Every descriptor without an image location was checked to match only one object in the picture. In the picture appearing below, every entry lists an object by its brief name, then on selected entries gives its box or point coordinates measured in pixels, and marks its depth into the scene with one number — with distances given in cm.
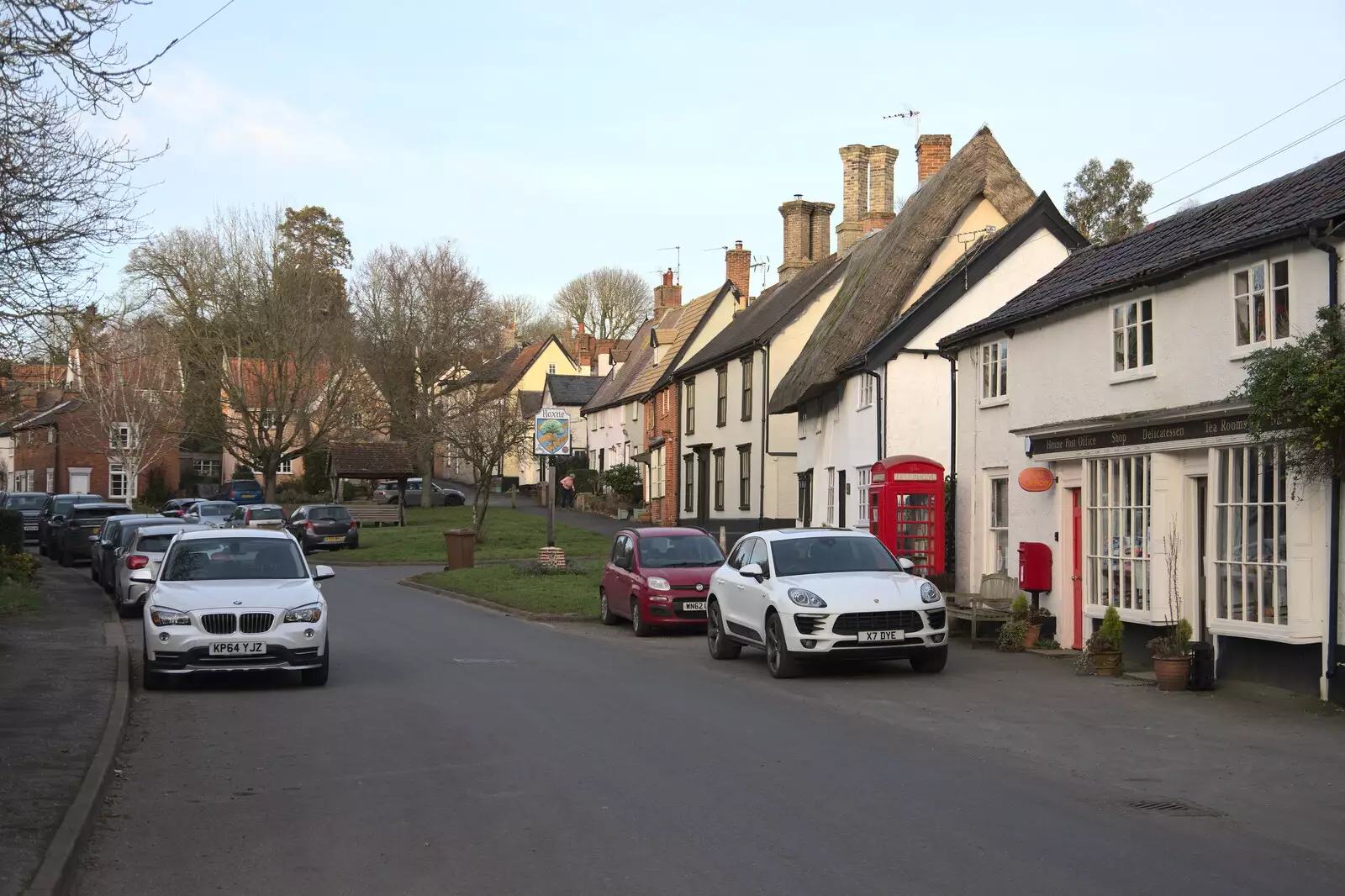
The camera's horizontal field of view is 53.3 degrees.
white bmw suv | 1409
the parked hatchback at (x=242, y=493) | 6375
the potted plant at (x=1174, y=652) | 1438
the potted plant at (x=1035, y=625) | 1861
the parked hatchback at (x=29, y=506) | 4722
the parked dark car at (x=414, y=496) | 6944
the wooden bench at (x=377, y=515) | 5528
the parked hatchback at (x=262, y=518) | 4228
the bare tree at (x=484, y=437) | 4347
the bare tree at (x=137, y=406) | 5744
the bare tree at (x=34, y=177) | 996
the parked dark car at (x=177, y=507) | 5188
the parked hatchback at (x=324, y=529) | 4447
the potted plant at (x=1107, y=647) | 1578
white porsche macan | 1532
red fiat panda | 2117
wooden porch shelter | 5816
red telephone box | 2269
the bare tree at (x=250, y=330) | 5797
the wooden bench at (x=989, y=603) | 1945
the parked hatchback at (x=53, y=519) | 4203
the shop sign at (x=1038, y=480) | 1842
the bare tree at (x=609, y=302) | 9138
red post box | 1862
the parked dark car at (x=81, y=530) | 3719
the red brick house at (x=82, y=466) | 6662
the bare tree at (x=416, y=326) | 6147
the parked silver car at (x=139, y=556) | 2328
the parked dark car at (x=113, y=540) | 2750
